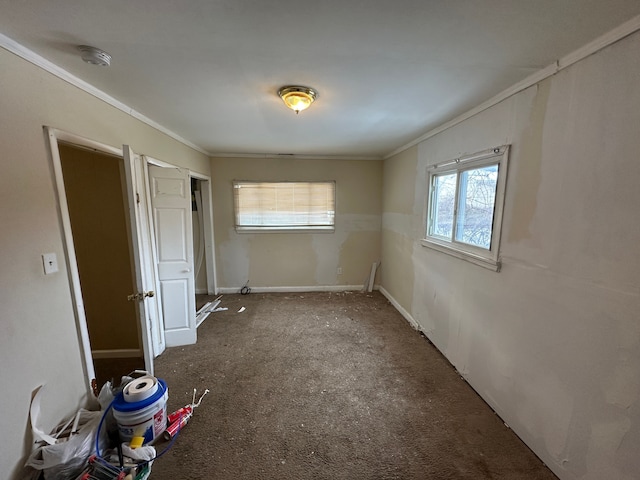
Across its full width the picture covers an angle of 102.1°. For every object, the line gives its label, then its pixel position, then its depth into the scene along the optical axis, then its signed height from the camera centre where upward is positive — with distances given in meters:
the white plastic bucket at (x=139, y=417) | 1.63 -1.37
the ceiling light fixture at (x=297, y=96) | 1.82 +0.76
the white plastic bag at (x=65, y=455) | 1.38 -1.39
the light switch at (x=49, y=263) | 1.51 -0.36
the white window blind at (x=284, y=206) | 4.44 -0.07
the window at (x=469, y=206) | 1.99 -0.04
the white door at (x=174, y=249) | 2.67 -0.51
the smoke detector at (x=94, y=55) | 1.36 +0.78
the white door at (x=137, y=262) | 1.95 -0.47
